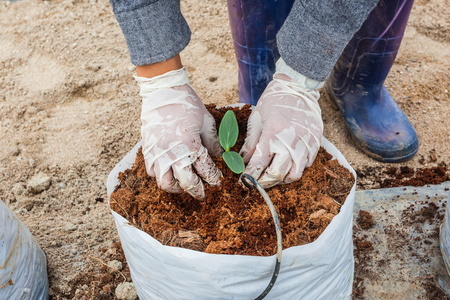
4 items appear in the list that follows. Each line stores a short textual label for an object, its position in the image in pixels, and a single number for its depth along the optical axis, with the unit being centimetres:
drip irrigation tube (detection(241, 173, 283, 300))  74
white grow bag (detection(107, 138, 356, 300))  77
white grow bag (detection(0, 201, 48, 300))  96
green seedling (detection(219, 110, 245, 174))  92
